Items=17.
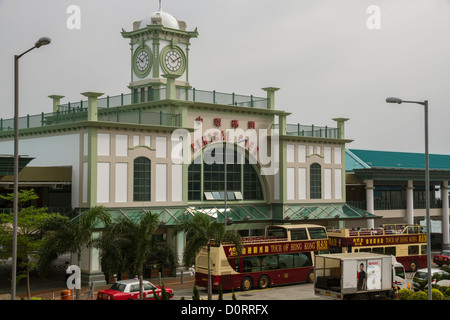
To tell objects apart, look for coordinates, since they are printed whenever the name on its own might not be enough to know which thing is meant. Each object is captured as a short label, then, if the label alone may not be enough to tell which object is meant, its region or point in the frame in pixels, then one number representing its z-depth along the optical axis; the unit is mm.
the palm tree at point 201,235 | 36125
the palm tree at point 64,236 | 32844
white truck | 33188
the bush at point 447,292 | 31953
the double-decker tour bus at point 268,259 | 38625
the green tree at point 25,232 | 35031
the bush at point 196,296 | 26156
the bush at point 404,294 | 30706
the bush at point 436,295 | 29688
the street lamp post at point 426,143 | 27656
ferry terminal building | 43250
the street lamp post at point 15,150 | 22781
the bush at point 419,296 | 29433
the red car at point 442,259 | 52356
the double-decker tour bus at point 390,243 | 46406
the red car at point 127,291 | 32484
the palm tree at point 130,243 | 33438
